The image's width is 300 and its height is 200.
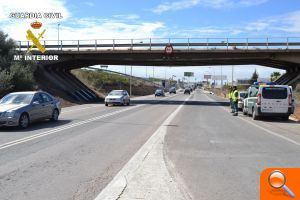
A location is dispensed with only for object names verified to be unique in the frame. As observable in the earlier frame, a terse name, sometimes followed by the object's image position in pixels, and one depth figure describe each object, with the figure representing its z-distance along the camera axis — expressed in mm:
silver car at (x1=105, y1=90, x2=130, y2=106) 35719
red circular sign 42656
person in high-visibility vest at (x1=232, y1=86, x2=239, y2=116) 25078
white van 21250
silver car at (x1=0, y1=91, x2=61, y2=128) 15102
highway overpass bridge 42531
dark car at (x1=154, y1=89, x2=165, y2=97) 75650
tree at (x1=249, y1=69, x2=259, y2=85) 135962
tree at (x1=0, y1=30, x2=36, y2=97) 32969
